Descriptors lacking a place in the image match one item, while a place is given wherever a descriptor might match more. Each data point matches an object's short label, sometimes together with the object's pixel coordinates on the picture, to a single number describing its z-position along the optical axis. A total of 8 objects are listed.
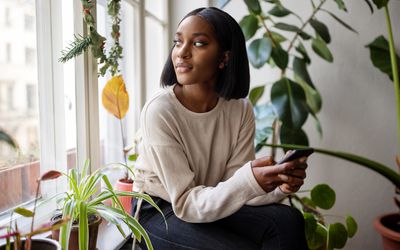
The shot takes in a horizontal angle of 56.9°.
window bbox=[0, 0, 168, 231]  1.05
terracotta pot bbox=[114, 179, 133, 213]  1.40
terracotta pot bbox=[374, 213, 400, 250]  1.65
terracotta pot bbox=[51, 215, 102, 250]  0.96
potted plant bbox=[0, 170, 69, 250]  0.63
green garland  1.09
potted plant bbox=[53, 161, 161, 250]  0.80
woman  0.92
